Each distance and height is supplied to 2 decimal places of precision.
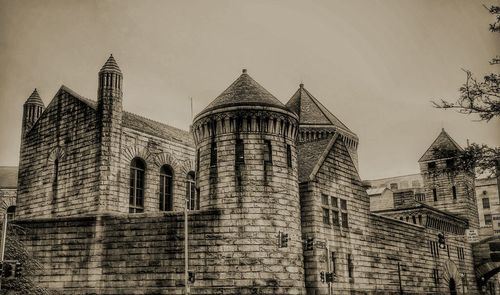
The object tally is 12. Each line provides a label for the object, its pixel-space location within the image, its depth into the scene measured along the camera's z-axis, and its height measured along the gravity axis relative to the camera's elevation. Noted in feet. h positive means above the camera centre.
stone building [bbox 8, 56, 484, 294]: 96.07 +17.61
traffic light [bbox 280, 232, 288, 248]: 94.07 +8.10
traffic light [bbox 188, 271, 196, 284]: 92.58 +2.39
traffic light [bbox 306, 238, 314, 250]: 96.32 +7.65
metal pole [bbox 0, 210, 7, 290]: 84.48 +9.69
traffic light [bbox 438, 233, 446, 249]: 114.52 +9.72
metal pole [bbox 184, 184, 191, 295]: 91.61 +6.17
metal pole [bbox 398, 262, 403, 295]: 136.35 -0.26
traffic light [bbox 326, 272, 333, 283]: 94.73 +1.74
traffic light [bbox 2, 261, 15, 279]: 80.79 +3.86
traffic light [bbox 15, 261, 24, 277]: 80.56 +3.99
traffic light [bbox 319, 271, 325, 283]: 95.61 +1.96
